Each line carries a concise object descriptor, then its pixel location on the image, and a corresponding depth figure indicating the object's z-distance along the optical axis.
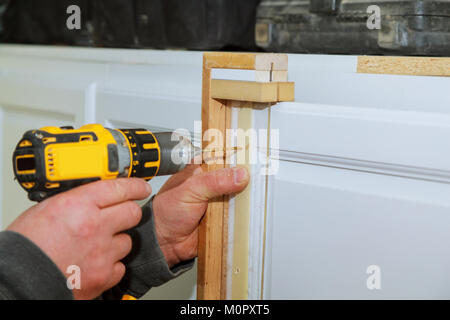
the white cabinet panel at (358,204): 0.61
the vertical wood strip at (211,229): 0.77
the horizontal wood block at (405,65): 0.60
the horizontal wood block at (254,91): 0.69
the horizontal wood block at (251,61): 0.69
